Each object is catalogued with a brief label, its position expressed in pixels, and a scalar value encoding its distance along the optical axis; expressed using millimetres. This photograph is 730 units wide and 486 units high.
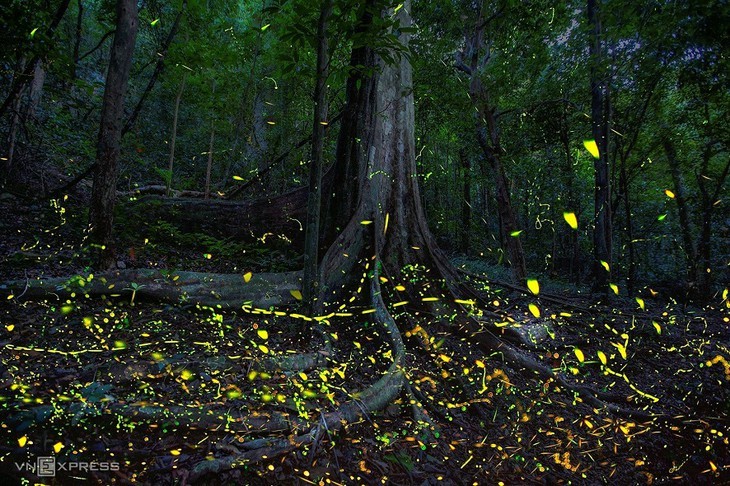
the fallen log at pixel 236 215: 6574
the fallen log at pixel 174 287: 3660
